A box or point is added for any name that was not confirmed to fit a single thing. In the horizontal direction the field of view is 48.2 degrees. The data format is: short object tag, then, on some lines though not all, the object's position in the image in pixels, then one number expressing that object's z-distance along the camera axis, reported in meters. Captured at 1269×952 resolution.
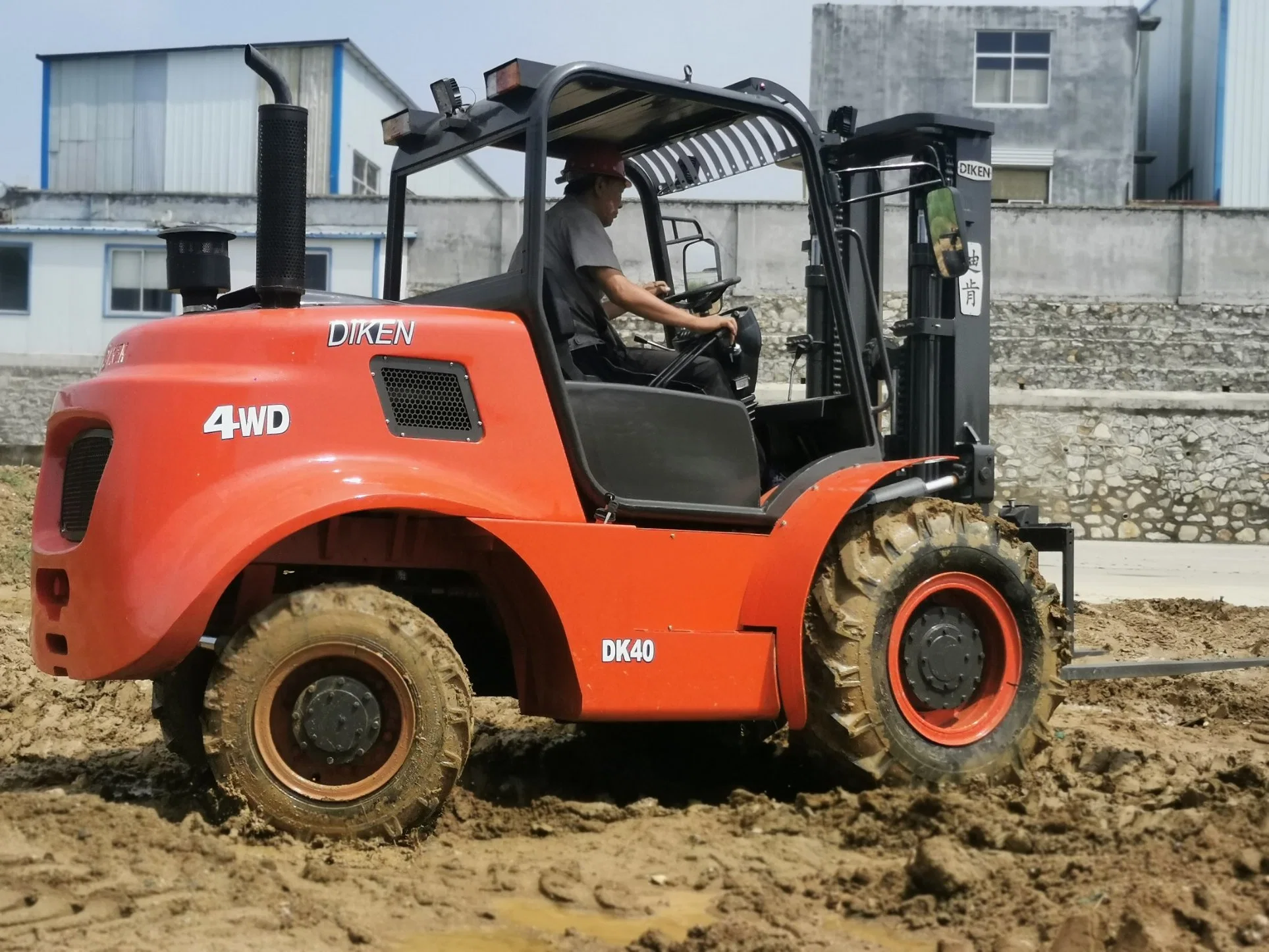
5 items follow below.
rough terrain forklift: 4.49
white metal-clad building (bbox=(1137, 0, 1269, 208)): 30.08
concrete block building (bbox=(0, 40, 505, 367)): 25.33
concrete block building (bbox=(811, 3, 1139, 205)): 30.25
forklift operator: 5.27
